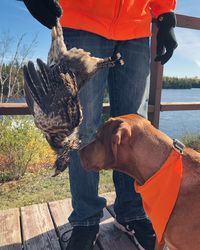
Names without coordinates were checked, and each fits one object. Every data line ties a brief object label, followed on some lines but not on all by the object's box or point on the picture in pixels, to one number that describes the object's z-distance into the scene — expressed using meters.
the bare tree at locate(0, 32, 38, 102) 4.22
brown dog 1.27
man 1.42
